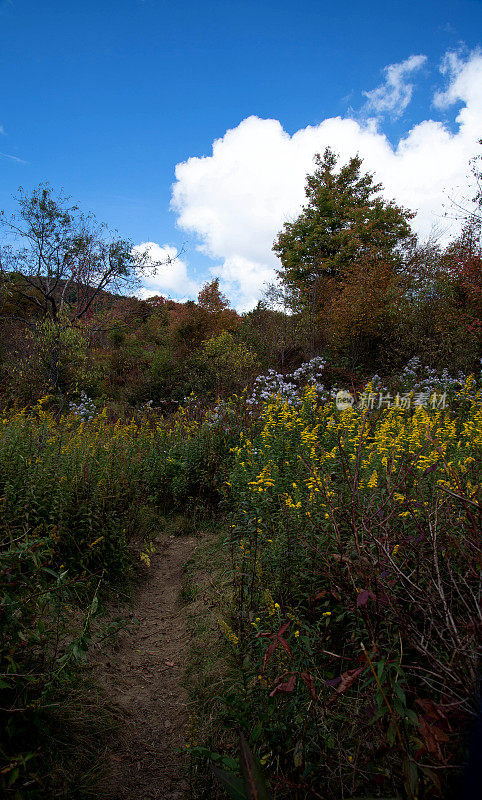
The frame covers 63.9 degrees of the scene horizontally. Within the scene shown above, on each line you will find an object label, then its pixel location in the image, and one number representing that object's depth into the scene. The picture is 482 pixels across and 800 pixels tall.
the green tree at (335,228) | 21.19
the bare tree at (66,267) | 12.91
